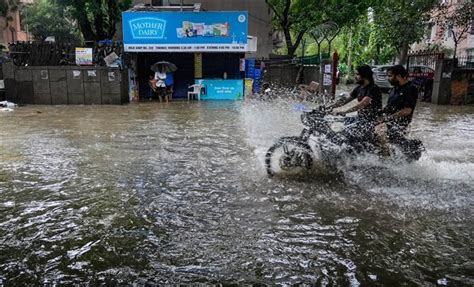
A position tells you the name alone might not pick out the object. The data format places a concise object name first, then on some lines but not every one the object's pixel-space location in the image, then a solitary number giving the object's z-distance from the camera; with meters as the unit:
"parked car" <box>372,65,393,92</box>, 23.45
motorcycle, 6.57
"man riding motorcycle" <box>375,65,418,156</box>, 6.32
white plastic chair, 19.45
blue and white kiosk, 17.78
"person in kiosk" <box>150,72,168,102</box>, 18.28
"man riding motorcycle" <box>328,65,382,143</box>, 6.56
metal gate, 19.09
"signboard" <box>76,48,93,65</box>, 17.06
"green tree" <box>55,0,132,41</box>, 20.14
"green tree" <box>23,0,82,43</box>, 36.31
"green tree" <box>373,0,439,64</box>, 19.22
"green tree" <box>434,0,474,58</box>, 17.31
